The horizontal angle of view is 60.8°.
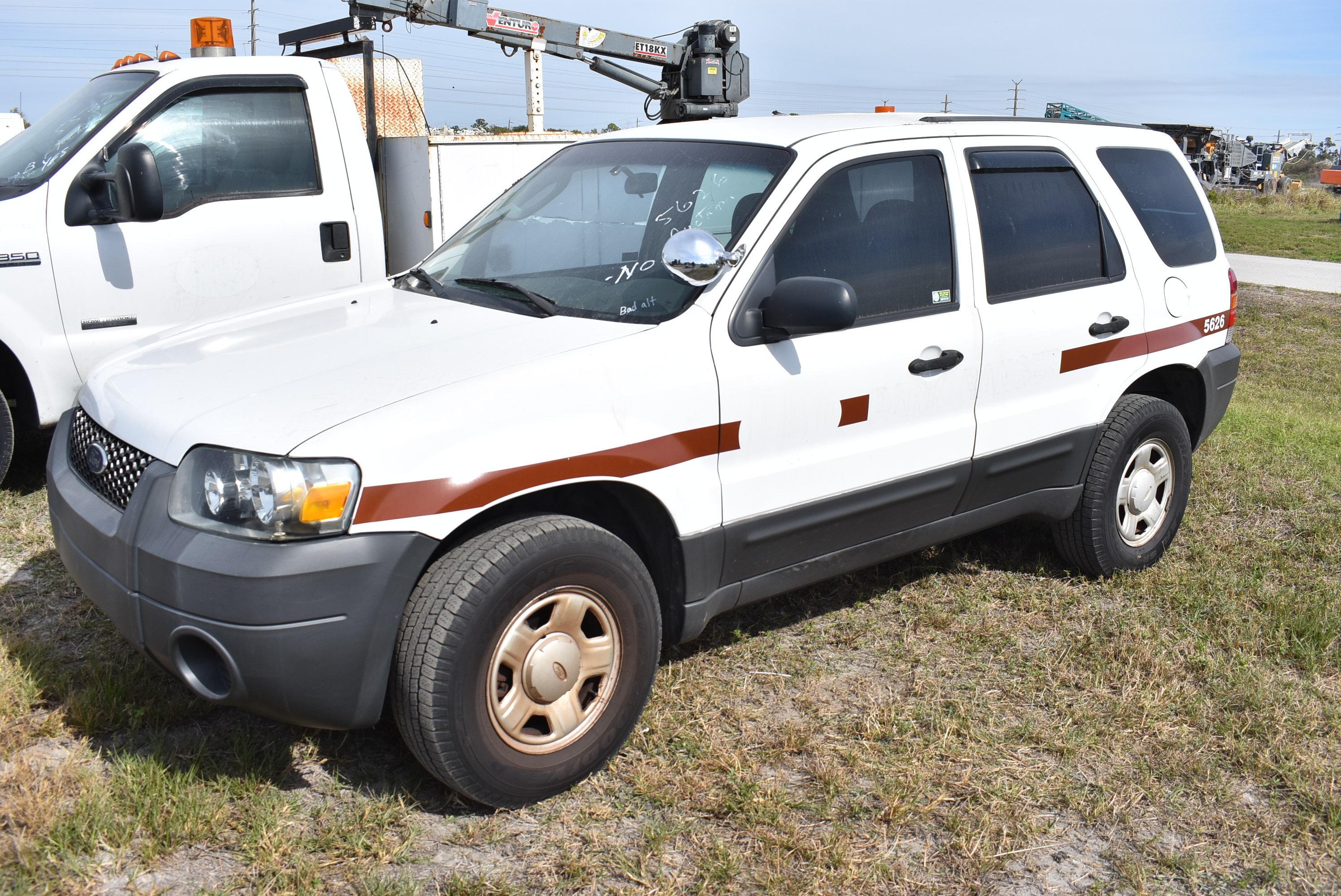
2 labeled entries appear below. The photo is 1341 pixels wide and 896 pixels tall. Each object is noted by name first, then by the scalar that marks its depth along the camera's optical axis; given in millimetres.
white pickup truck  5129
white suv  2689
